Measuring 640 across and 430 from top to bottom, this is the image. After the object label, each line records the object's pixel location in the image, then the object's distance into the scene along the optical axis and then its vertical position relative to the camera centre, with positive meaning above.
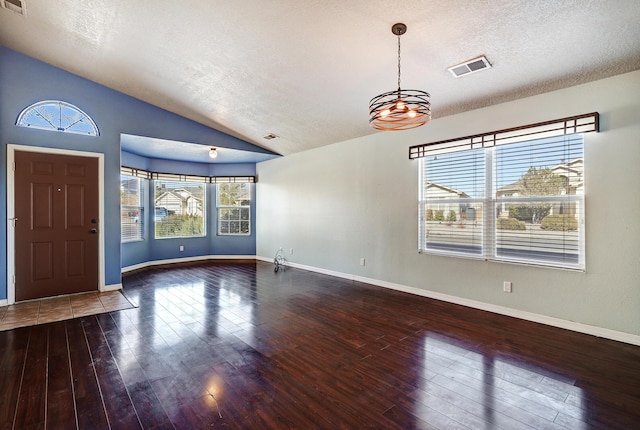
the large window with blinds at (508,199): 3.34 +0.18
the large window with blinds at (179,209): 7.14 +0.14
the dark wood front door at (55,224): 4.23 -0.14
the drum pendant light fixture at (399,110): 2.53 +0.90
